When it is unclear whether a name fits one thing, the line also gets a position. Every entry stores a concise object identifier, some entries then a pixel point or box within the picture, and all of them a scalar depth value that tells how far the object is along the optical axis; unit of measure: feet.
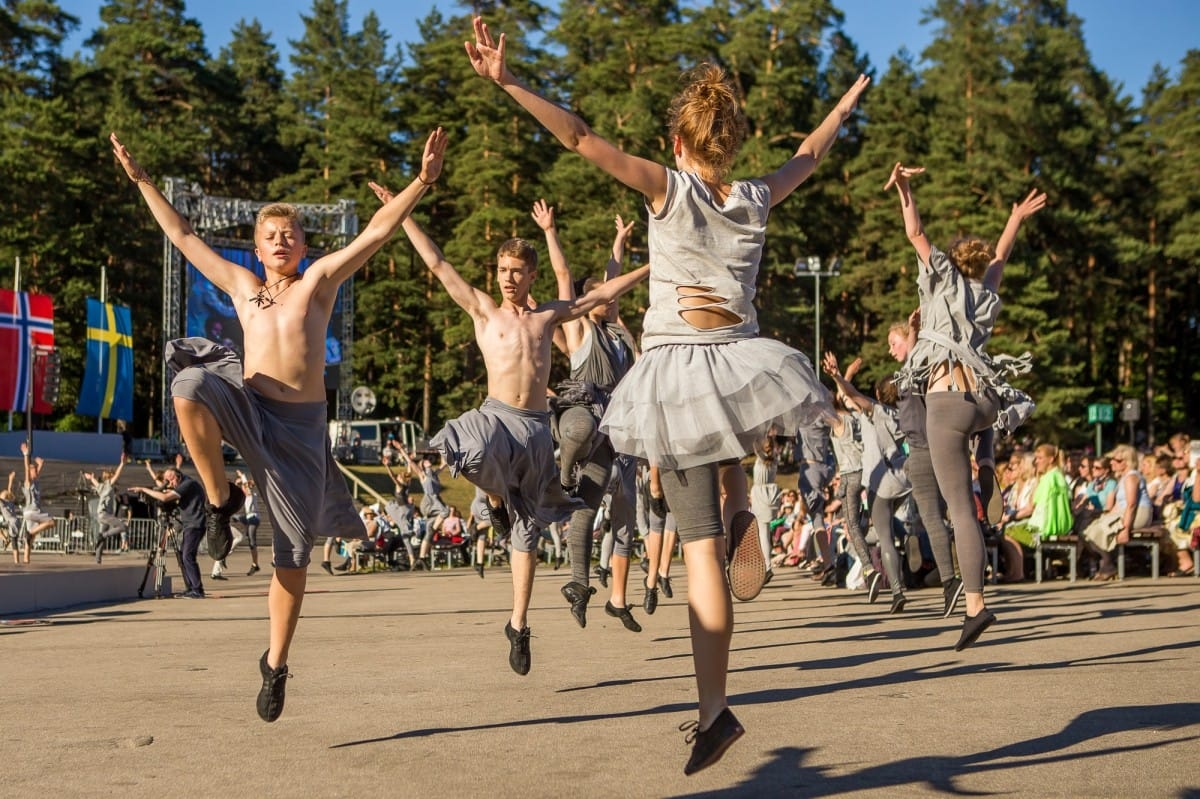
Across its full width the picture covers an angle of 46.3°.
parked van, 169.68
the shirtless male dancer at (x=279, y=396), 17.02
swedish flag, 143.54
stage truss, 152.97
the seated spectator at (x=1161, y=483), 51.03
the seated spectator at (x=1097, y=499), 50.31
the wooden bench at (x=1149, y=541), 47.52
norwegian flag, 135.03
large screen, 152.46
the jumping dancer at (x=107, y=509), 84.12
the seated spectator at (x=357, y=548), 80.33
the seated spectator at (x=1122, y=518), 46.96
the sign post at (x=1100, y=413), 129.90
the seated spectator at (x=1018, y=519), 48.32
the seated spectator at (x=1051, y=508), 47.88
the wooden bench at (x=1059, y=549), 47.32
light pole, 145.79
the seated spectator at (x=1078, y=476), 57.24
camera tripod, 52.37
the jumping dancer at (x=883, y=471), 34.76
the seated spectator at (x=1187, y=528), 47.26
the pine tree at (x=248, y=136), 242.29
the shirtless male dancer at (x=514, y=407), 23.38
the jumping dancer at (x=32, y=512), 78.02
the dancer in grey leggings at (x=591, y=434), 27.14
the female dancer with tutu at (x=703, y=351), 14.16
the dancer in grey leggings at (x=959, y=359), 23.63
